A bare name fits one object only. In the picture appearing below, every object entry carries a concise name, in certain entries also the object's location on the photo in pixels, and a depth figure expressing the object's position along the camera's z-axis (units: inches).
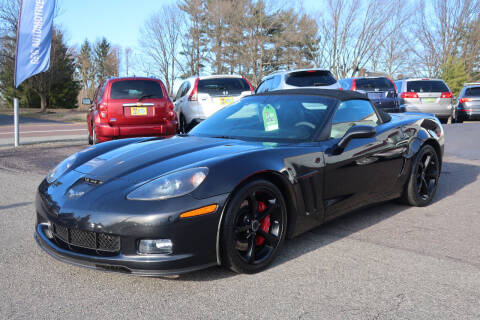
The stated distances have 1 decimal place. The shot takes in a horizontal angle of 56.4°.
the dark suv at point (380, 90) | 553.6
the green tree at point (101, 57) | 2204.7
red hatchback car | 362.0
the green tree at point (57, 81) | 1470.2
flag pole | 411.5
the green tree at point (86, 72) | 2162.9
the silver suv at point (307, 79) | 445.4
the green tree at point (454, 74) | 1515.7
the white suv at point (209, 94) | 445.1
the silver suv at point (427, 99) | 597.6
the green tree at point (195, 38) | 1723.7
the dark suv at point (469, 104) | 650.8
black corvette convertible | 107.3
